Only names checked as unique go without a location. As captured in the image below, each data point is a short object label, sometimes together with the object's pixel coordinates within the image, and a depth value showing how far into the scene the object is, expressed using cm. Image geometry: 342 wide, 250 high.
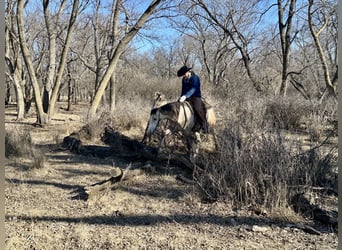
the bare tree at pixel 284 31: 1780
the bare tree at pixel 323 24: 1623
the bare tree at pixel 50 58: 1212
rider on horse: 736
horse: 658
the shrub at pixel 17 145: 728
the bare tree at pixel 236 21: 1865
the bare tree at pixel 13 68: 1550
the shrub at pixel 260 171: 445
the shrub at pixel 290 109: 1228
